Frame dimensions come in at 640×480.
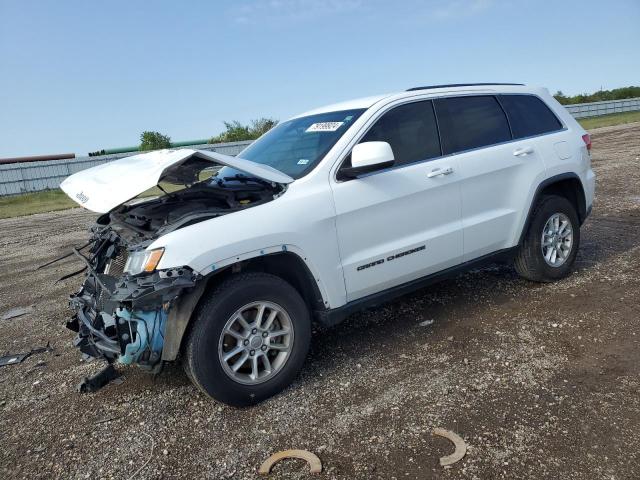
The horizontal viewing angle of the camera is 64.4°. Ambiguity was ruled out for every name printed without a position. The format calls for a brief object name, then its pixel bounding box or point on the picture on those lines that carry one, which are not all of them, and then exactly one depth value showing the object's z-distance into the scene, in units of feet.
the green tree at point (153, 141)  127.13
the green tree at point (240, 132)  151.12
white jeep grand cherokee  10.11
